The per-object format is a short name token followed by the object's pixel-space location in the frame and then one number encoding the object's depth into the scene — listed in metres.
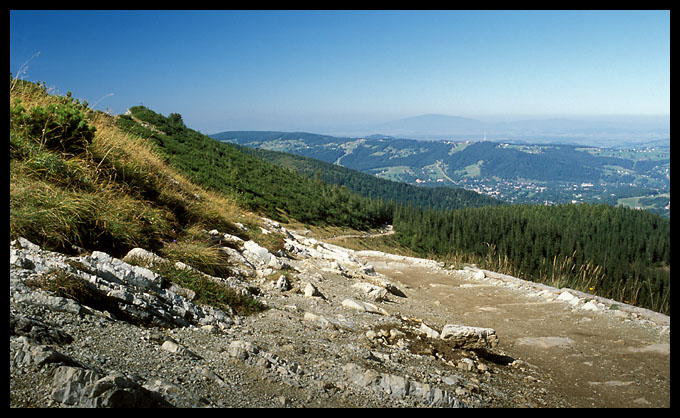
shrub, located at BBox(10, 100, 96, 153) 5.44
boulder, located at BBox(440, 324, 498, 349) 3.65
